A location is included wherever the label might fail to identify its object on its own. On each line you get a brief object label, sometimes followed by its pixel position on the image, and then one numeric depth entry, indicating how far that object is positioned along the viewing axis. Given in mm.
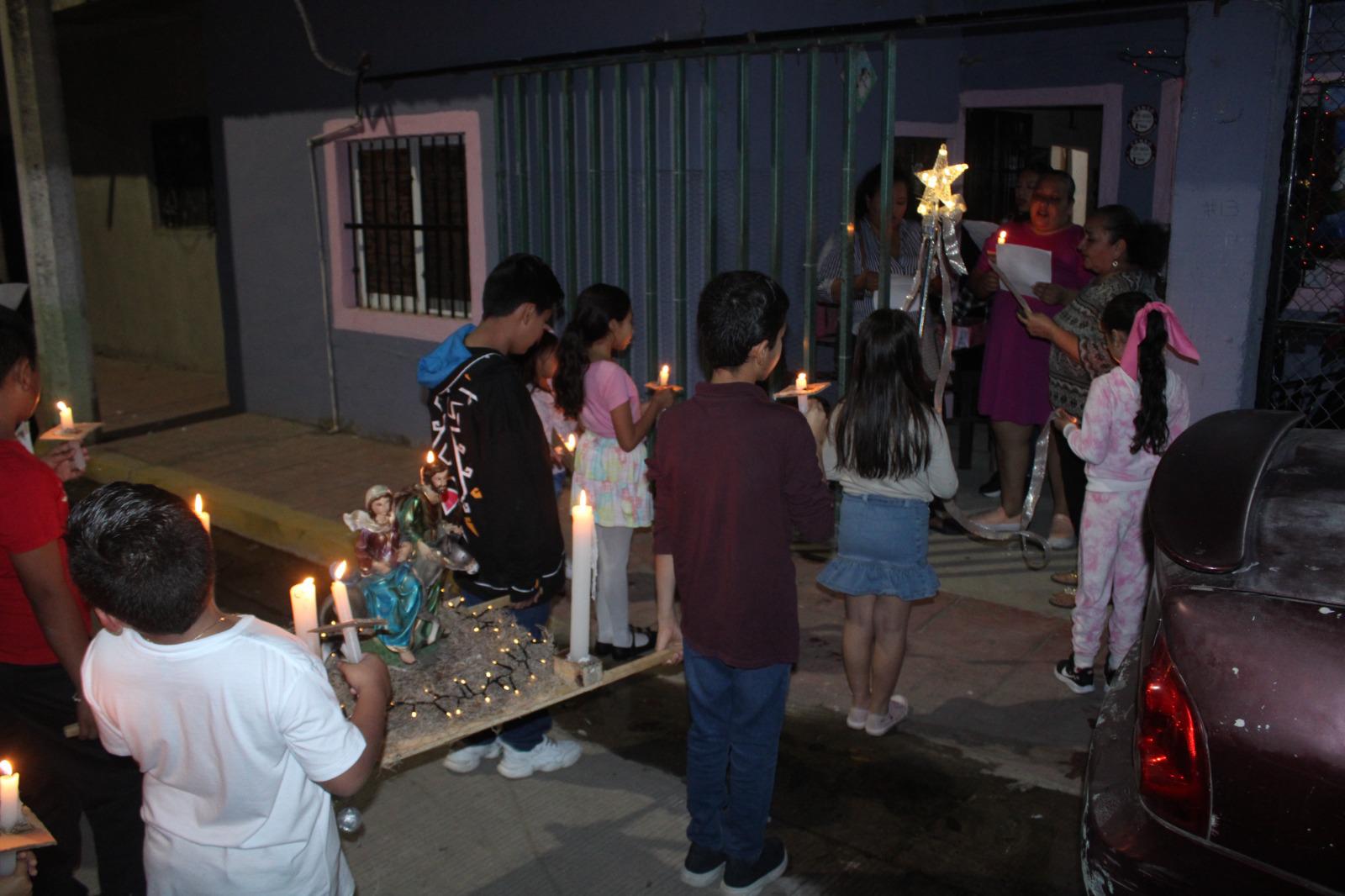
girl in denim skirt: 3879
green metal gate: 6387
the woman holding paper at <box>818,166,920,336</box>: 6773
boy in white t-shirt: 2049
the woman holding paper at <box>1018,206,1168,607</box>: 5445
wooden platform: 2613
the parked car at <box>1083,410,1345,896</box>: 2211
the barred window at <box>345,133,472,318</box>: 8742
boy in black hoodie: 3529
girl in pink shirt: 4598
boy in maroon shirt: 3035
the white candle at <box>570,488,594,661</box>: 3141
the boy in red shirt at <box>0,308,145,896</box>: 2783
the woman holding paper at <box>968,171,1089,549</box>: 6246
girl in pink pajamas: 4227
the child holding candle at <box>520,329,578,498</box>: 5176
